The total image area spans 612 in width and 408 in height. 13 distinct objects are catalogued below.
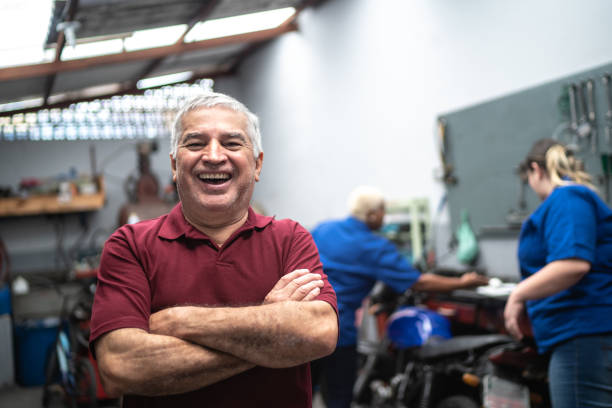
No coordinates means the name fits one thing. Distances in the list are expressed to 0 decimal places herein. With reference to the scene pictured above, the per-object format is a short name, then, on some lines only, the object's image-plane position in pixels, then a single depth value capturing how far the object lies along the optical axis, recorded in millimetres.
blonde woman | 1992
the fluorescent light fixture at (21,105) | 7680
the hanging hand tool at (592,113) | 3461
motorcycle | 2641
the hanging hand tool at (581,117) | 3482
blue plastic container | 6156
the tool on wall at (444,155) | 4820
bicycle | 4621
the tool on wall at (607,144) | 3357
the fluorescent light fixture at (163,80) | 8570
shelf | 7293
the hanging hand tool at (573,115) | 3590
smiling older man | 1269
